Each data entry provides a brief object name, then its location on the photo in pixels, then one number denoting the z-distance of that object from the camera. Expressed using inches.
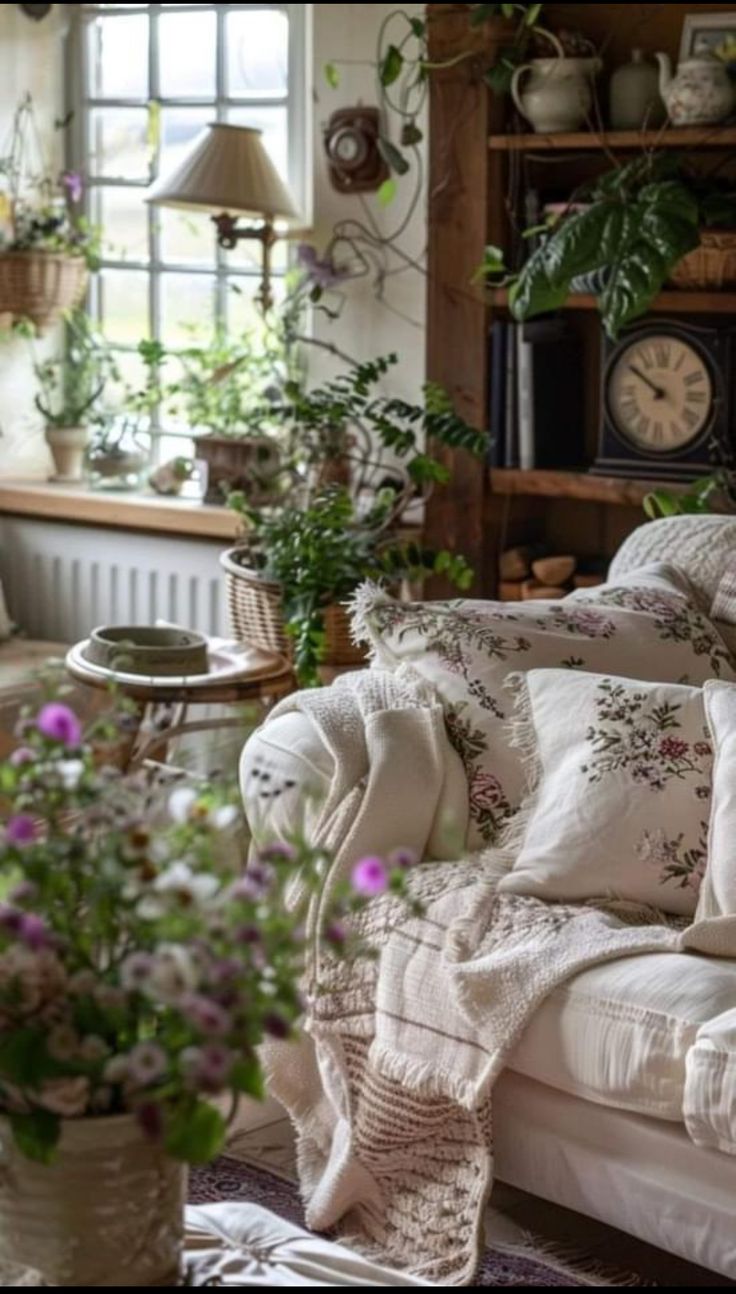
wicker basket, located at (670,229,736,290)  148.1
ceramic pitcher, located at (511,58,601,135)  154.9
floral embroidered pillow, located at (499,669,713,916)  102.6
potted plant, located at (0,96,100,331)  189.3
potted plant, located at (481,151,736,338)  143.9
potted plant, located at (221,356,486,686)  146.8
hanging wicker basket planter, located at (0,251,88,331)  188.9
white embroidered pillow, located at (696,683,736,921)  99.0
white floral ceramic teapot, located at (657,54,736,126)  146.5
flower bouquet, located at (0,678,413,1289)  54.8
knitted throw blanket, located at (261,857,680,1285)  95.8
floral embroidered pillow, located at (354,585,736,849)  109.6
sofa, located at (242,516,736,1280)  89.0
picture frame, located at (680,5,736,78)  147.6
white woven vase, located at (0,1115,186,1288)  59.7
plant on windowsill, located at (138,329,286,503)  179.3
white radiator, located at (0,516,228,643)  185.0
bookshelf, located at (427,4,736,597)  158.6
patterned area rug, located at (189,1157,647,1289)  99.8
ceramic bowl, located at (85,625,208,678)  133.9
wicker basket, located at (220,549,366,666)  149.8
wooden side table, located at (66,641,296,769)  132.2
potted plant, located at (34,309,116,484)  199.0
